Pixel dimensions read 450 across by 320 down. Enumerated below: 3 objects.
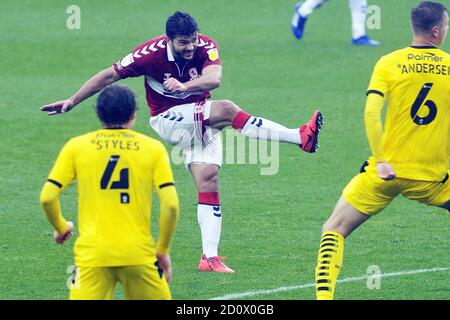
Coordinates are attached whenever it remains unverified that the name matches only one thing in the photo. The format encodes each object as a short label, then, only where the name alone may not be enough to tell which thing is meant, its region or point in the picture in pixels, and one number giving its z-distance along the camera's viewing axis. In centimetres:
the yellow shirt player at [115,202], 1439
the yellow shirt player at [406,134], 1709
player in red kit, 2070
